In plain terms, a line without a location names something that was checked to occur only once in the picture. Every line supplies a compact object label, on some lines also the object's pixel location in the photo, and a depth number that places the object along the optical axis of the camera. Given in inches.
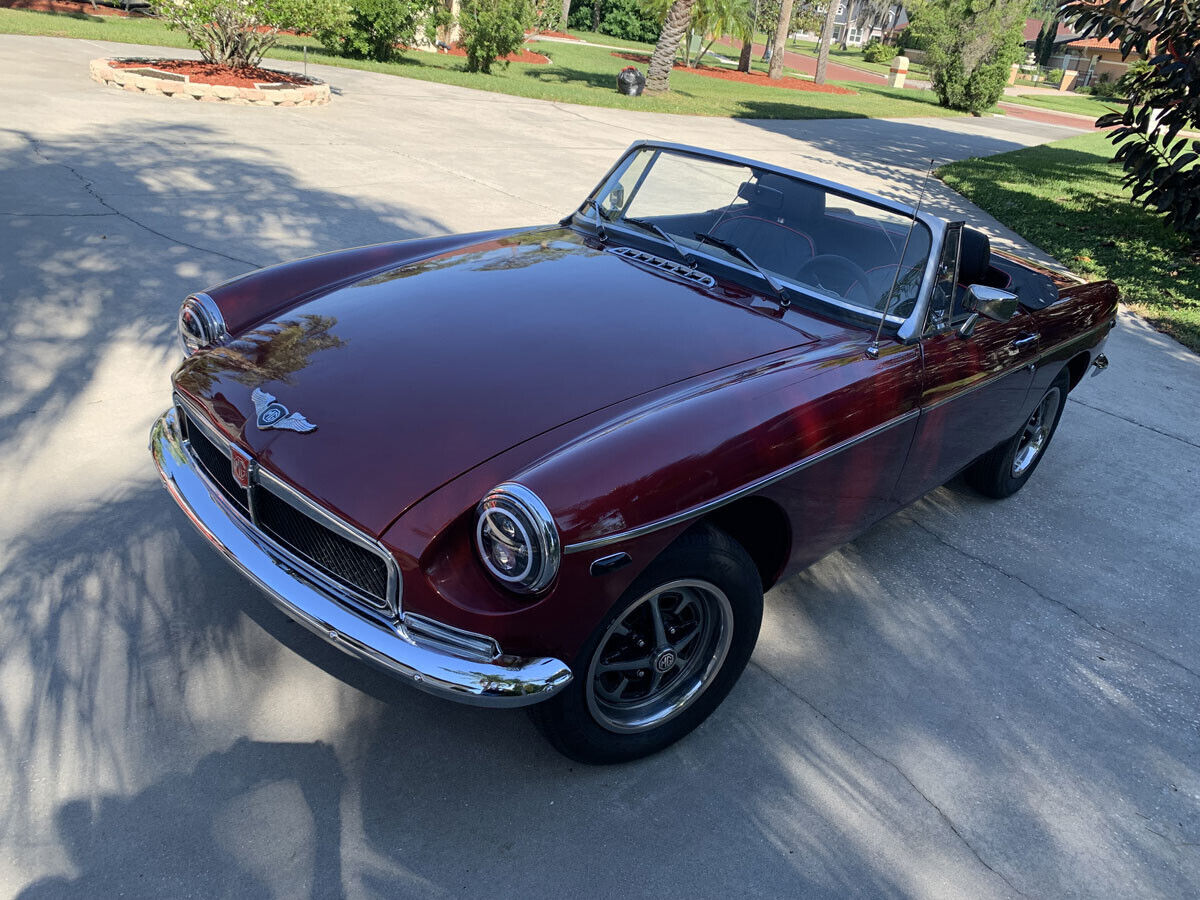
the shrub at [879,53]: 2385.1
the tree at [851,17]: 3241.6
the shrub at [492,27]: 742.5
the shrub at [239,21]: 505.4
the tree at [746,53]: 1143.6
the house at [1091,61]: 2522.1
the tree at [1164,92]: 368.4
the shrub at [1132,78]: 414.3
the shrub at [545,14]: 846.5
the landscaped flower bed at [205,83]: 489.7
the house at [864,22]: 3695.9
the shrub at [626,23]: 1722.4
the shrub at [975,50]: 1117.1
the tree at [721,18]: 1011.2
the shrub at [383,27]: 708.0
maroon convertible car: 90.0
